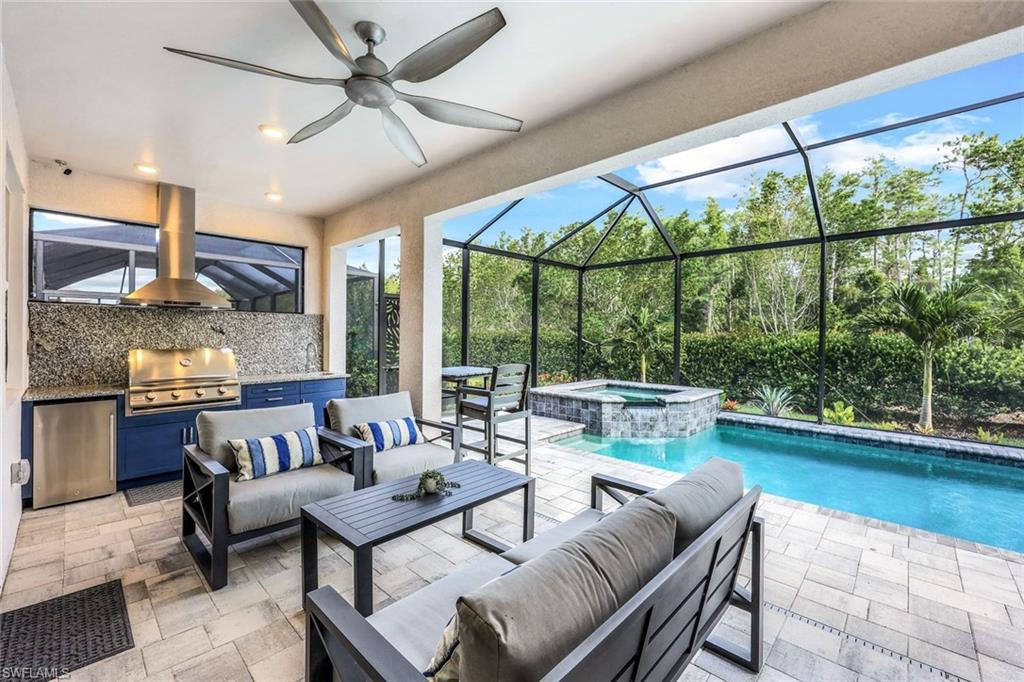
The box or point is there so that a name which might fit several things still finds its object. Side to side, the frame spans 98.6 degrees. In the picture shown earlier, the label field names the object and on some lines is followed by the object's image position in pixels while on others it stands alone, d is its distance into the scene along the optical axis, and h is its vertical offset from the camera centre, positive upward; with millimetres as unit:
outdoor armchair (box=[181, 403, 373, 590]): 2453 -936
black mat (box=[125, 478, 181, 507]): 3705 -1398
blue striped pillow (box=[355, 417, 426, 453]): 3348 -766
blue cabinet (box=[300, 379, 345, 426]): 5247 -696
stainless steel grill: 4039 -456
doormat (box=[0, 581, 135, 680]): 1855 -1388
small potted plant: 2438 -849
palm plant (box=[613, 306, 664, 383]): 8508 +32
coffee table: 1973 -911
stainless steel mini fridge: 3506 -976
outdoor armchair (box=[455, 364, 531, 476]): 3879 -631
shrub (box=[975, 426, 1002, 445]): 5773 -1307
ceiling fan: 1843 +1274
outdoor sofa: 888 -647
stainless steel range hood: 4480 +845
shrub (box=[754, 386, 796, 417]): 7355 -1071
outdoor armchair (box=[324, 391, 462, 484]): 3088 -821
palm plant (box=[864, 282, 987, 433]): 5824 +274
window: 4191 +770
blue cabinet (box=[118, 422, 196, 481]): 3914 -1056
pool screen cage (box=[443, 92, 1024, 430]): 4922 +1398
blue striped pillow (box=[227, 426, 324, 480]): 2801 -791
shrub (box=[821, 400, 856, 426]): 6879 -1213
